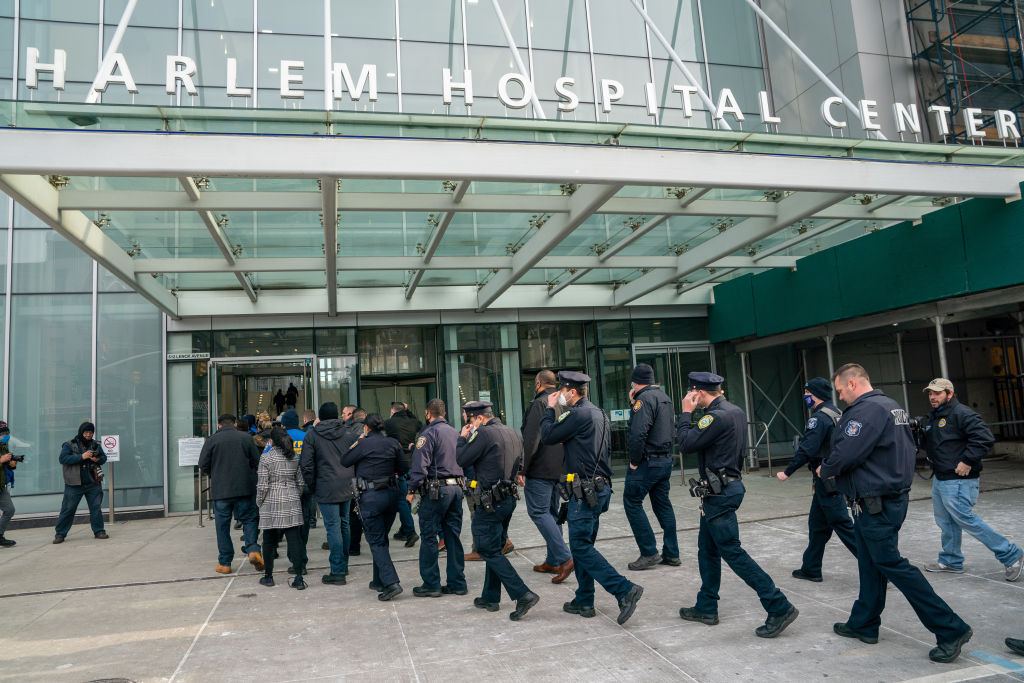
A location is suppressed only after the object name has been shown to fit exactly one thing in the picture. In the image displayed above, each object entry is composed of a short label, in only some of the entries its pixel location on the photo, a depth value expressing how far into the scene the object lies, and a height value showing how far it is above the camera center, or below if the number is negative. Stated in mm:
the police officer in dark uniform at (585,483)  4785 -575
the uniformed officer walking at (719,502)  4375 -692
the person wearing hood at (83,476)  9711 -533
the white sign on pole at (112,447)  11109 -157
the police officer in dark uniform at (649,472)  6305 -644
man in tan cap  5246 -723
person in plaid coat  6445 -702
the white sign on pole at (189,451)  11422 -312
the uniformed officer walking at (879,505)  3850 -705
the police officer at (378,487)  5926 -588
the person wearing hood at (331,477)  6598 -524
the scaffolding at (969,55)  14805 +7334
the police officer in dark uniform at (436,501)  5816 -717
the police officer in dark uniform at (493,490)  5062 -593
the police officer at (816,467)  5432 -627
